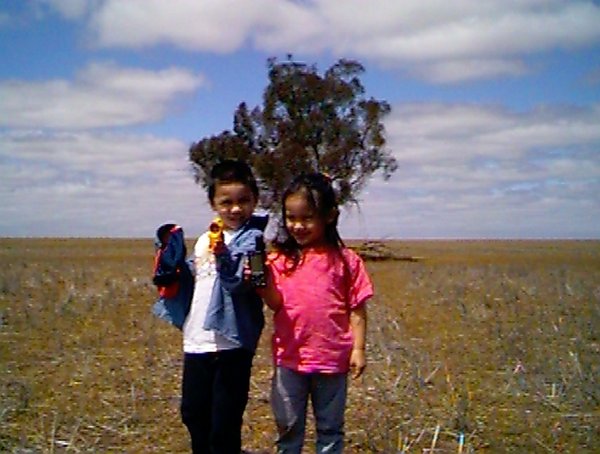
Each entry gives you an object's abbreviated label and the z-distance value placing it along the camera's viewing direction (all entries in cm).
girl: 339
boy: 341
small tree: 3138
